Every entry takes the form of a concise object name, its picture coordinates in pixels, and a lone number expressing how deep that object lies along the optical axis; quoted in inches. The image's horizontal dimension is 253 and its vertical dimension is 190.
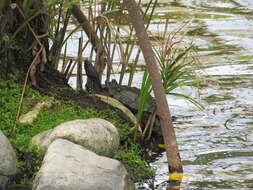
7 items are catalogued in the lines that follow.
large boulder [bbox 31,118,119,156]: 463.2
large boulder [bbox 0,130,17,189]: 442.2
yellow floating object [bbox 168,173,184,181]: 466.6
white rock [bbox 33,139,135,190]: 408.8
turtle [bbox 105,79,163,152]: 536.4
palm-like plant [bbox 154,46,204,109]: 494.6
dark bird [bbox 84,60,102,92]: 551.7
